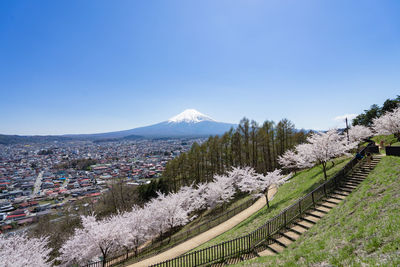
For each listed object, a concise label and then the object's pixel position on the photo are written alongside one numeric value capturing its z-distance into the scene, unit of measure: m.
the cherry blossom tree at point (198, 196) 28.47
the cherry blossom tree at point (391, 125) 23.18
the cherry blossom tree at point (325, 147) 17.34
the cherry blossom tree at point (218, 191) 26.81
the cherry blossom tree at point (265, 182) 17.89
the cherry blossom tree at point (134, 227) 18.33
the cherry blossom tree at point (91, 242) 16.20
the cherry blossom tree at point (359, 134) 36.91
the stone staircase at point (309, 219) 10.09
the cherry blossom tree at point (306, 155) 18.34
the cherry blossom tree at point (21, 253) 14.09
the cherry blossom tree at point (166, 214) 22.12
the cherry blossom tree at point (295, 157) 20.00
